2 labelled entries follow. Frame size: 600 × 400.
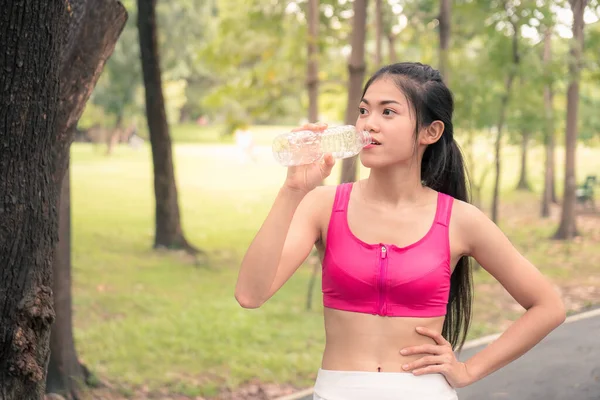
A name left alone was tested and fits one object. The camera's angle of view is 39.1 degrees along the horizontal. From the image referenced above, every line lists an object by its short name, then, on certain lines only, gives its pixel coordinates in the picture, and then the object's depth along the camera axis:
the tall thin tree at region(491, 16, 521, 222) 14.48
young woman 2.62
